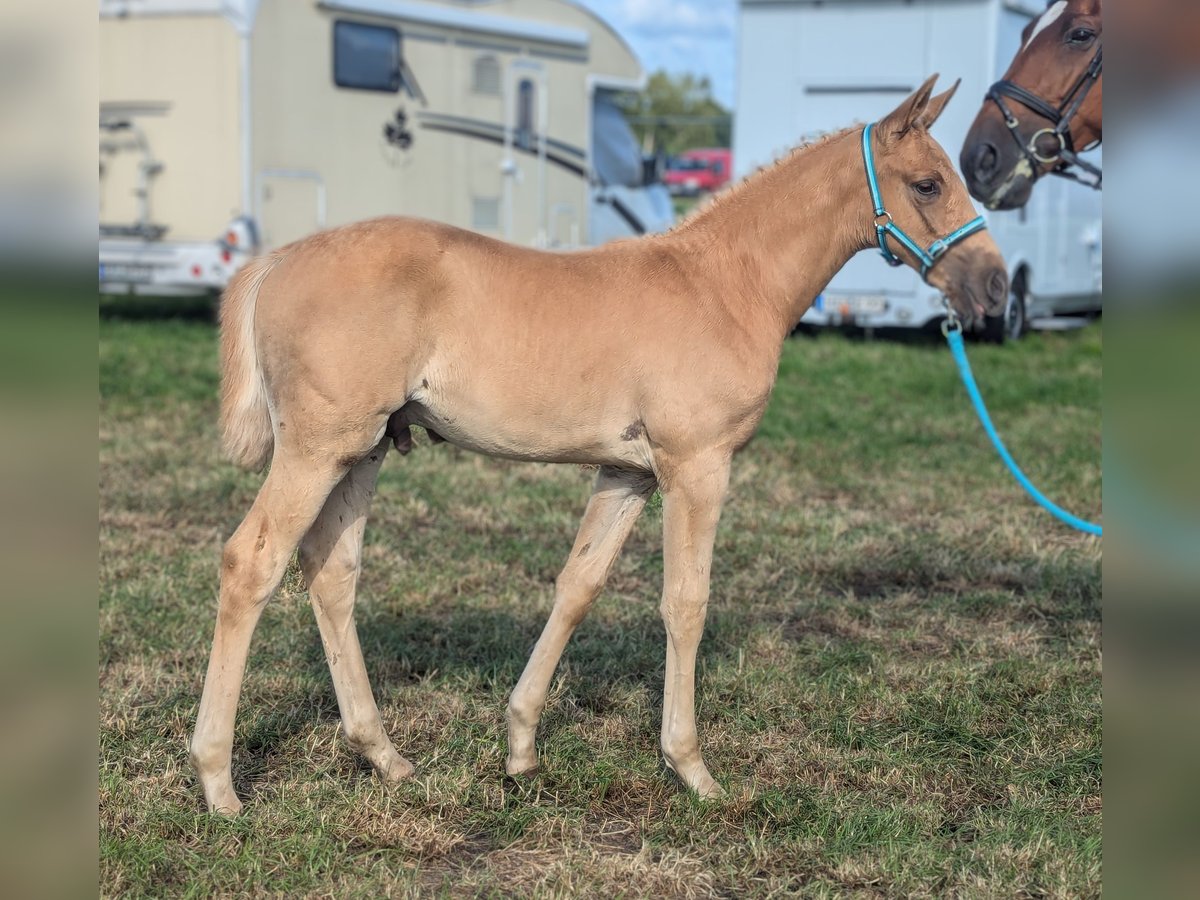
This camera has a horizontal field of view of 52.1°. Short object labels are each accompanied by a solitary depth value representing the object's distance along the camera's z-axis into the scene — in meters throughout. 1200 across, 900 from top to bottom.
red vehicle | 51.94
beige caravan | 12.39
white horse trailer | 13.12
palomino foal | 3.49
